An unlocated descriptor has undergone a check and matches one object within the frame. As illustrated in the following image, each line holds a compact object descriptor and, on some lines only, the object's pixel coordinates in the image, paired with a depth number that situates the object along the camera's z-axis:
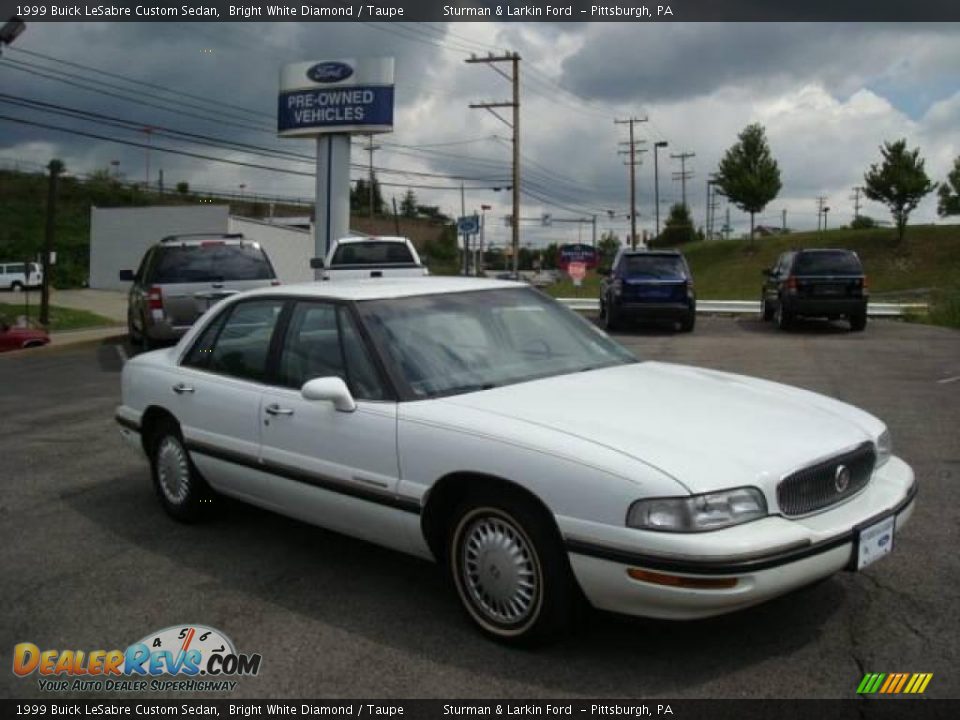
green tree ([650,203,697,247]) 82.38
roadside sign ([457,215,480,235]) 35.84
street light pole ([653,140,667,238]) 74.19
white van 46.81
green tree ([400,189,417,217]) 132.38
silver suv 13.33
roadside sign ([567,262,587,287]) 36.08
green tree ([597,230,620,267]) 127.23
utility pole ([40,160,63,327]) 23.88
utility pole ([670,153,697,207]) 78.44
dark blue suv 18.41
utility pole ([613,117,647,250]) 57.66
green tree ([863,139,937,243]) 45.72
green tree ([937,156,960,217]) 46.81
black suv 18.48
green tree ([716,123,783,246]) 49.53
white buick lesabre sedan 3.28
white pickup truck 16.52
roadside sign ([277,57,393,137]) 27.83
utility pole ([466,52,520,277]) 37.62
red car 17.34
